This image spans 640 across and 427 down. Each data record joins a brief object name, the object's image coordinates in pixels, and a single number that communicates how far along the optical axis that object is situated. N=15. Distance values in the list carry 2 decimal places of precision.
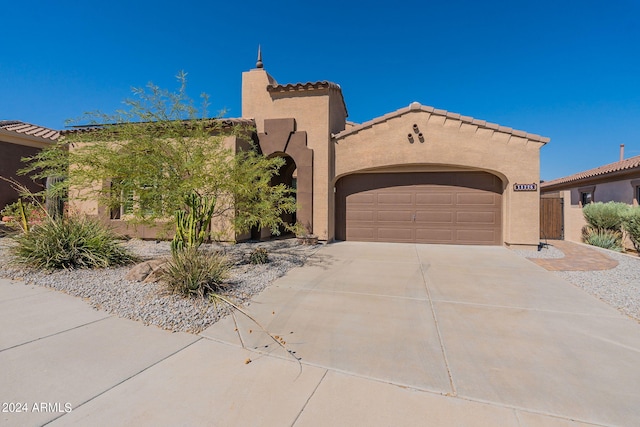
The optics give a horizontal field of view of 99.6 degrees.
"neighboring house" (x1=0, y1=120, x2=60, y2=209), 12.11
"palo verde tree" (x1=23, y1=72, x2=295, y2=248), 5.81
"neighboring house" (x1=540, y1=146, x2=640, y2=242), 12.41
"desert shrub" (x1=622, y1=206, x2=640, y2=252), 9.48
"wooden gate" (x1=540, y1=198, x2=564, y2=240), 12.84
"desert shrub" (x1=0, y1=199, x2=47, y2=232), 7.11
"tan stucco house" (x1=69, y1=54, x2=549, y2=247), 9.91
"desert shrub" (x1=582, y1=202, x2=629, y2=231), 10.84
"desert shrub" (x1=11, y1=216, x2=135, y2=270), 5.86
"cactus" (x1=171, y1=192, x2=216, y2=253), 6.44
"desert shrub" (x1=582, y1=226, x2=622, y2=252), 10.49
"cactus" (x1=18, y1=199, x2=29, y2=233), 7.12
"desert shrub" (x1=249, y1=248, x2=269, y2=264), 7.19
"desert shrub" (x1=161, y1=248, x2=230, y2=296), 4.50
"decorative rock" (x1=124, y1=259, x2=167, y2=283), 5.32
